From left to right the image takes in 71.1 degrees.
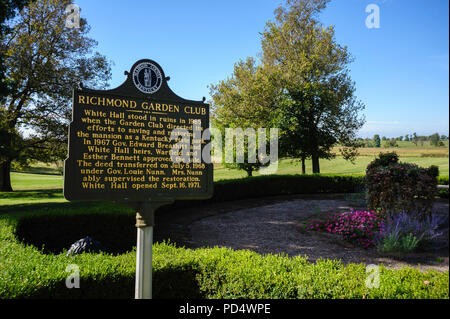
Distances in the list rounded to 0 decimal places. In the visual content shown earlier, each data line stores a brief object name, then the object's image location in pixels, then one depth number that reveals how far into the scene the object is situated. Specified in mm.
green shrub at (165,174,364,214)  17141
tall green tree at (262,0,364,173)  24578
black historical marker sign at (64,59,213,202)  3971
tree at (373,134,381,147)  34391
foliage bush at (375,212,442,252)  7817
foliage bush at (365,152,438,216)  9367
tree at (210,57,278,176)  24766
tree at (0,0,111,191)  20844
